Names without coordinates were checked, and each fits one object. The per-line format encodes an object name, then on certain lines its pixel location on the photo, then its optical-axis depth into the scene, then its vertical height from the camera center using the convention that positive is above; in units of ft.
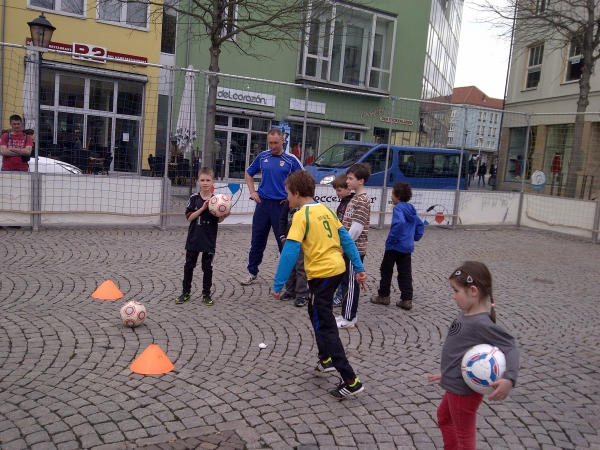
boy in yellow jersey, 13.18 -2.36
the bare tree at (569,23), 54.44 +16.16
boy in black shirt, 20.06 -2.90
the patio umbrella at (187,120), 36.32 +2.24
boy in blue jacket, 21.52 -2.82
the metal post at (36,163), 30.91 -1.31
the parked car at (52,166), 31.91 -1.47
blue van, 42.60 +0.52
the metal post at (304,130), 37.68 +2.25
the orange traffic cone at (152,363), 14.24 -5.47
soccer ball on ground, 17.34 -5.15
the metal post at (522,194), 49.39 -1.13
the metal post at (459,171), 44.96 +0.38
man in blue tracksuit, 23.17 -1.44
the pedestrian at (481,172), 49.34 +0.46
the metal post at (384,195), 42.39 -1.98
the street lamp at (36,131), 30.68 +0.48
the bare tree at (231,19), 40.98 +11.78
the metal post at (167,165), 33.91 -0.87
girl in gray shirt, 9.45 -2.73
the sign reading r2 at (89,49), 67.77 +11.56
